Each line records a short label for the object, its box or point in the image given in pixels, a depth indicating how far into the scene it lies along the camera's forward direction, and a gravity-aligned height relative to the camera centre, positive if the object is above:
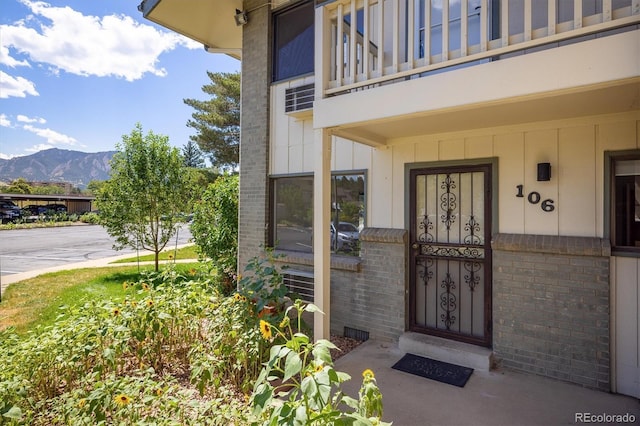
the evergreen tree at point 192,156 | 42.41 +7.42
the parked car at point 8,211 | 28.33 +0.22
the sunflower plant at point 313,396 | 1.62 -0.96
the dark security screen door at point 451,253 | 3.86 -0.48
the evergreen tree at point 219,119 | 22.62 +6.46
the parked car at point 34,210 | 30.46 +0.34
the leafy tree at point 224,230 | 6.92 -0.36
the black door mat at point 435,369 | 3.41 -1.66
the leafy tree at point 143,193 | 8.97 +0.56
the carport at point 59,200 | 34.00 +1.48
